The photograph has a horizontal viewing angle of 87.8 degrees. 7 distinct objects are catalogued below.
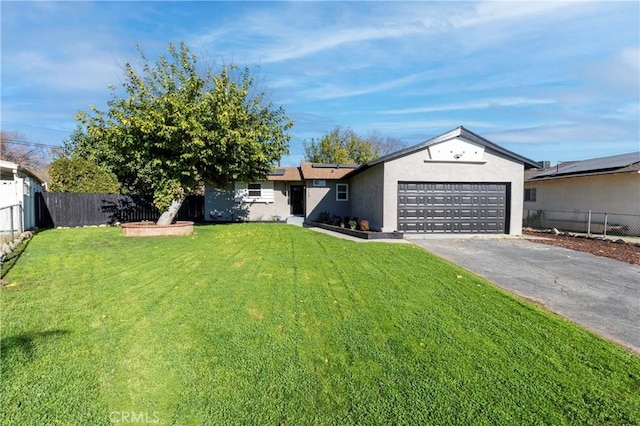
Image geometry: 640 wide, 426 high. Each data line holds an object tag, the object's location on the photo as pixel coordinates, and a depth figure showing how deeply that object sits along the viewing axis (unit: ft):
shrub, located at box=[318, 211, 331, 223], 59.98
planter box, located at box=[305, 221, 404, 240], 39.79
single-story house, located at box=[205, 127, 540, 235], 43.50
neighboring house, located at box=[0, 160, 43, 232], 36.21
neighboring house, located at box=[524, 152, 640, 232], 50.37
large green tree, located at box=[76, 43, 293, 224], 38.58
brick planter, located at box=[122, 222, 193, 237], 39.47
